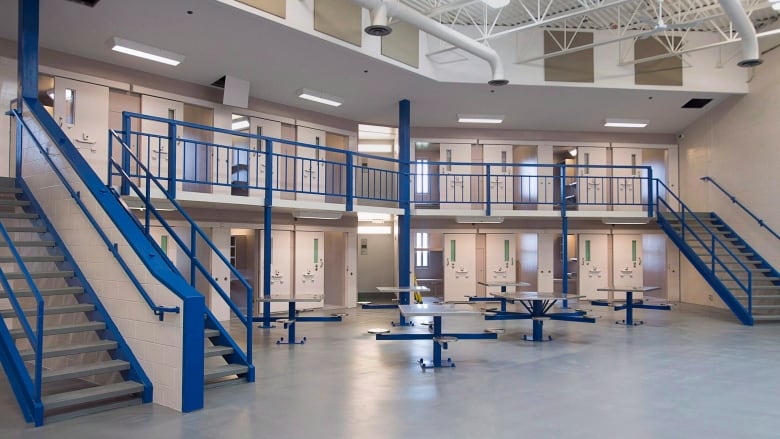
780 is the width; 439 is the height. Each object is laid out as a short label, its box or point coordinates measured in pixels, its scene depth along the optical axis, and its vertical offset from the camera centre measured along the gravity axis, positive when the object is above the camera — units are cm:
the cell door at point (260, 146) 1387 +253
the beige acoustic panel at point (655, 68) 1403 +453
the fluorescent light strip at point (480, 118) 1576 +364
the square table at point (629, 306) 1188 -126
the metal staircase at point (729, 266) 1229 -45
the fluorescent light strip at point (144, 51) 993 +358
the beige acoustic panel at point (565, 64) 1366 +450
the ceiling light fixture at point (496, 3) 1041 +455
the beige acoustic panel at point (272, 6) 919 +403
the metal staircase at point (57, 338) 525 -101
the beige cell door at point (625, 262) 1719 -46
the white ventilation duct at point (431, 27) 895 +406
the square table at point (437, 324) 718 -109
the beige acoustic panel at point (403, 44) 1178 +436
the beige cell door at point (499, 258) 1683 -34
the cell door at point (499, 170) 1705 +233
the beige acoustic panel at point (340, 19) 1026 +431
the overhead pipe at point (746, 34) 986 +389
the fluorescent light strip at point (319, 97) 1316 +362
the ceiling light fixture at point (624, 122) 1627 +364
